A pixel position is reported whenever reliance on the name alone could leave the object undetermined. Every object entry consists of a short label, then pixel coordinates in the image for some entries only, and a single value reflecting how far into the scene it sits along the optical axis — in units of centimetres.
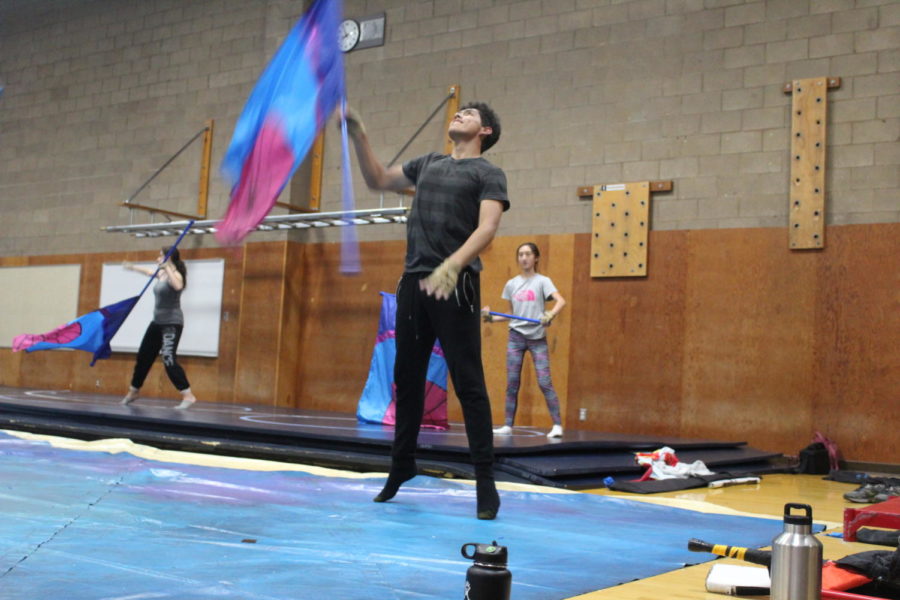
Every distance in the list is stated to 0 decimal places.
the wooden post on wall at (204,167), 1159
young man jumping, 354
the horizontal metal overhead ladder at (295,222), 927
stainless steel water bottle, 191
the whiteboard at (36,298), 1288
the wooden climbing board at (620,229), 859
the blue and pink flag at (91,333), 832
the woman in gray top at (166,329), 821
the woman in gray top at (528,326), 724
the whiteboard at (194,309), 1139
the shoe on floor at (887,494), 509
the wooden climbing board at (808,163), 777
